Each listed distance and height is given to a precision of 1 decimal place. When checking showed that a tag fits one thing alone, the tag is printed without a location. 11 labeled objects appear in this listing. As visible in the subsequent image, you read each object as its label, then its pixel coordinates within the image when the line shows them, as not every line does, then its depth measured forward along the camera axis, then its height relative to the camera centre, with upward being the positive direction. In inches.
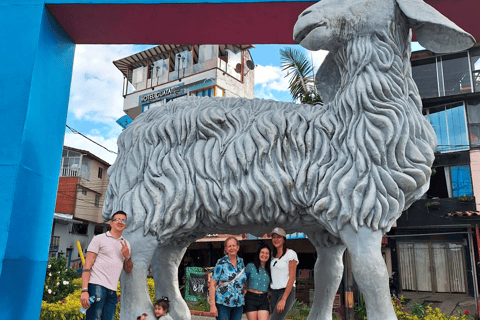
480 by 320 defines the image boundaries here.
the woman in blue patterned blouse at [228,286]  125.6 -5.0
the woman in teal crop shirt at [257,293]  129.1 -7.0
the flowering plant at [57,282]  251.9 -10.0
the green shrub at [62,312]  194.2 -21.0
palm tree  399.0 +185.8
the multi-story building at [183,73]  589.6 +292.6
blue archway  130.8 +71.7
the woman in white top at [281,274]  132.8 -1.1
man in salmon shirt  111.3 +0.3
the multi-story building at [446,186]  523.2 +110.7
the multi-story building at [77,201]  821.2 +130.7
